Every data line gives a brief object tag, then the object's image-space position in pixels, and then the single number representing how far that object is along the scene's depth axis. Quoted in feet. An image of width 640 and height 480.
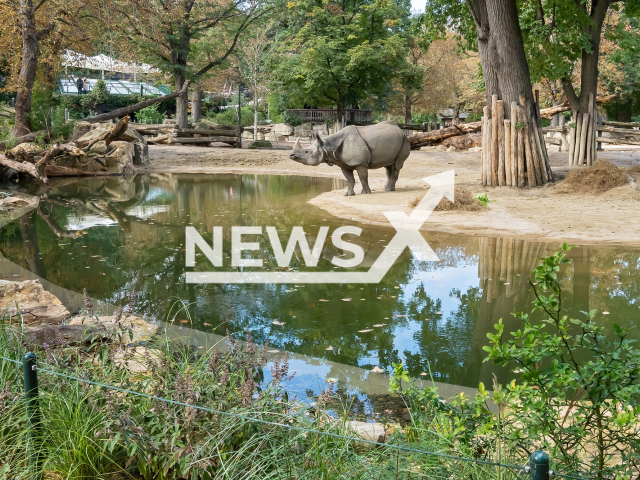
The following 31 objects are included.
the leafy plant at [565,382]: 8.79
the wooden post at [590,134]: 56.18
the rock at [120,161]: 68.08
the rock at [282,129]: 118.21
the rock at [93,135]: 64.44
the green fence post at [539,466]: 6.72
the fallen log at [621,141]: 71.72
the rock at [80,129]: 68.49
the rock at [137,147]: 73.63
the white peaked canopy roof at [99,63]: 72.82
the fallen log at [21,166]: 53.11
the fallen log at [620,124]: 74.02
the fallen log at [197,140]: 91.80
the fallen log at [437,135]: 72.38
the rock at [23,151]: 57.47
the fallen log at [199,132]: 93.66
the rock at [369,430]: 11.89
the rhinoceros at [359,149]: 46.52
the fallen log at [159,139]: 92.53
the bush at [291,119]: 119.96
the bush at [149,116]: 121.65
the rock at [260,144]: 94.32
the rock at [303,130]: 117.08
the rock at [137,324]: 17.49
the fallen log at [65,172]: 62.44
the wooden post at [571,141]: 59.72
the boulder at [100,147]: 66.64
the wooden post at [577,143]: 57.52
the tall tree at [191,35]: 85.35
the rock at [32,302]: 19.36
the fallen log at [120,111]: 73.46
